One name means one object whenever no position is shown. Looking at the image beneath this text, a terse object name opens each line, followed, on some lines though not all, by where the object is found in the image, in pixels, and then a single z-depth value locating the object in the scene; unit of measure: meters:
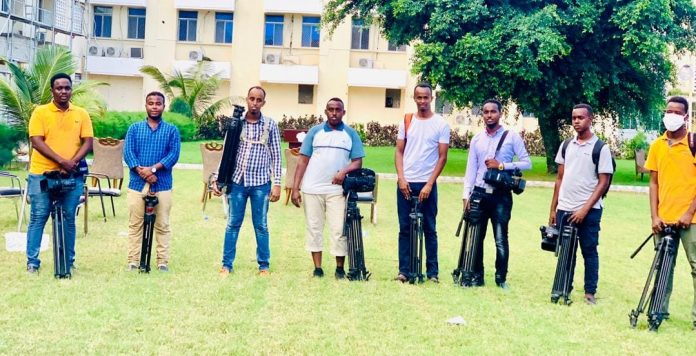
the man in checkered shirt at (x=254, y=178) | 8.13
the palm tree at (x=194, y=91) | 35.19
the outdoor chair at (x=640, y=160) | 24.92
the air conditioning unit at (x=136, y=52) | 39.72
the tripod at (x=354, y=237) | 8.13
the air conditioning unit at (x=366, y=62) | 38.75
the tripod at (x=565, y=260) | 7.59
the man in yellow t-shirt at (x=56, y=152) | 7.74
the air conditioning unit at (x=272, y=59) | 39.28
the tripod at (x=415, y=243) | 8.07
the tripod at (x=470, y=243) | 8.03
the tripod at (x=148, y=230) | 8.10
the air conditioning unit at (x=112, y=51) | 39.38
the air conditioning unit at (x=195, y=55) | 38.95
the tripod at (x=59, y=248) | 7.69
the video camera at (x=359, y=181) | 7.97
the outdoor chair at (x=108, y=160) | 13.23
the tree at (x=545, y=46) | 21.14
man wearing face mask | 6.69
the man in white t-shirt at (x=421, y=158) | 7.96
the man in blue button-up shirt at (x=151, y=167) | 8.07
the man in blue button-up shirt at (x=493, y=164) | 7.92
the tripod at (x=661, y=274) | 6.71
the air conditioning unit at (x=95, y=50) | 39.44
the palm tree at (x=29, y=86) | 19.92
